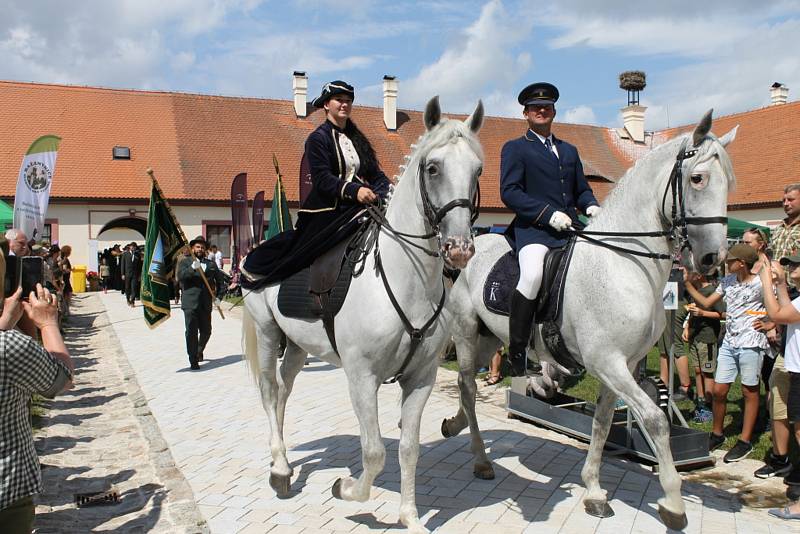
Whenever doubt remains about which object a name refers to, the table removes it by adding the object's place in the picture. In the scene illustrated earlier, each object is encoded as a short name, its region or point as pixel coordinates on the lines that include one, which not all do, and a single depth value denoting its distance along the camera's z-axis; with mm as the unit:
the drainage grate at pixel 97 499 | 5465
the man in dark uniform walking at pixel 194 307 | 12000
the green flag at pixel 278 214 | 13930
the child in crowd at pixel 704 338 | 8281
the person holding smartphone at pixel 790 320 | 5059
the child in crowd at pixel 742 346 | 6582
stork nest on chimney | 45906
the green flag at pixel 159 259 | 10055
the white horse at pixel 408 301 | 3996
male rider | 5207
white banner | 8391
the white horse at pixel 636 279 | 4359
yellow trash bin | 29828
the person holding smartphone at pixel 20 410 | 2715
